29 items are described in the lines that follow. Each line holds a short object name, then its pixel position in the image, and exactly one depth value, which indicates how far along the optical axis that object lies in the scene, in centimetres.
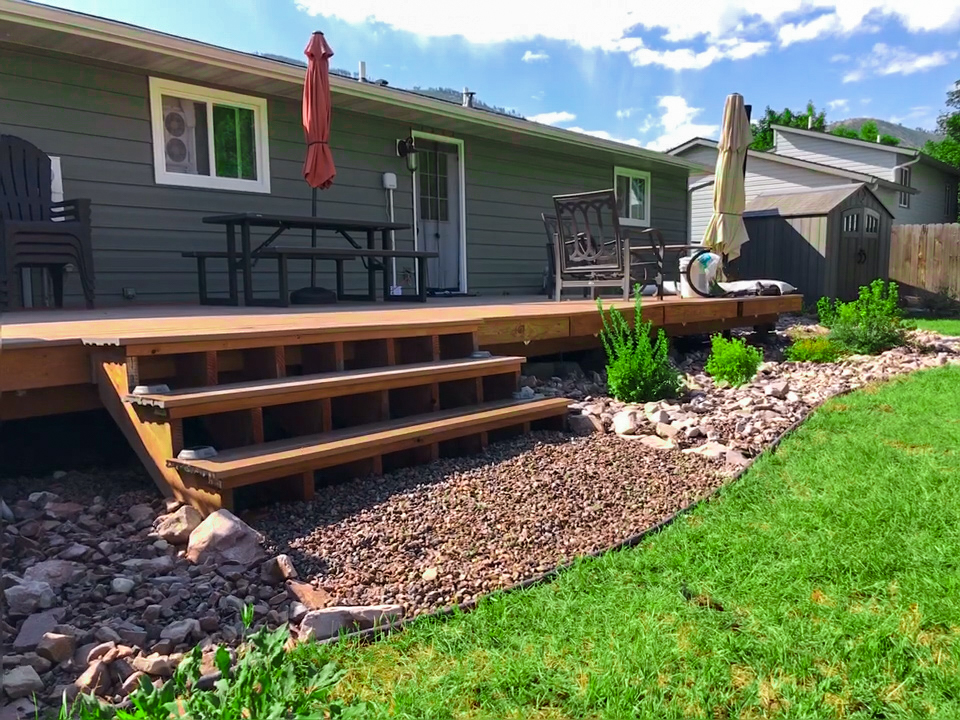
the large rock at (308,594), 190
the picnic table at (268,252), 520
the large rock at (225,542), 206
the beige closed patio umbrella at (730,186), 842
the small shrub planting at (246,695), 125
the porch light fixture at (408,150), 797
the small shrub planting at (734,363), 479
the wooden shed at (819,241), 1169
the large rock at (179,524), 221
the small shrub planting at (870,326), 631
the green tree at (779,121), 3338
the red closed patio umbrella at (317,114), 581
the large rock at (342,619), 176
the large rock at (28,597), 177
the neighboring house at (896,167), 2152
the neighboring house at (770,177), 1942
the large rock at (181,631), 169
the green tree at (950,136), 3012
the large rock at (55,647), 160
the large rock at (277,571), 200
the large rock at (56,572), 190
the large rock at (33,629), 162
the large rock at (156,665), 158
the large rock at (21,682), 147
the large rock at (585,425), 350
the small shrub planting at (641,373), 407
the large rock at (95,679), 151
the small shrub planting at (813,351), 598
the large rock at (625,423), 349
